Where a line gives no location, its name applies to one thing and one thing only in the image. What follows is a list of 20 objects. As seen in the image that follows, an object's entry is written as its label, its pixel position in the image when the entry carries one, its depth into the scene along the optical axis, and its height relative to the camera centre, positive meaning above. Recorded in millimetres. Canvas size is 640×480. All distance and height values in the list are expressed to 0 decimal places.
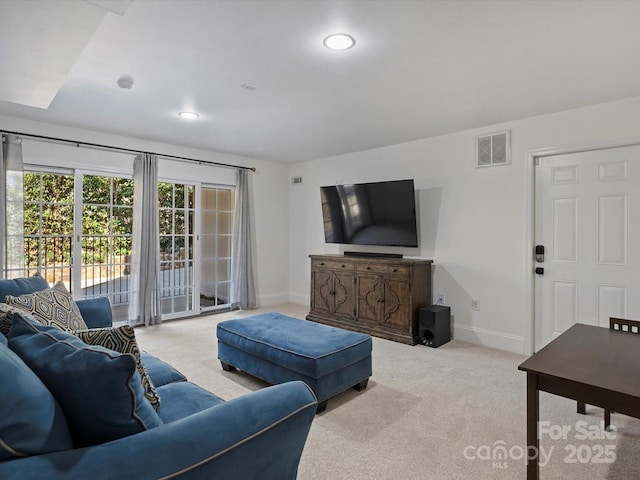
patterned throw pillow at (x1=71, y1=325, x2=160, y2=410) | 1368 -390
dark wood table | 1321 -544
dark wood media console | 4043 -686
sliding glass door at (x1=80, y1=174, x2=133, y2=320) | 4250 -7
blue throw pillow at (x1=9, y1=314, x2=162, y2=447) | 973 -420
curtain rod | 3790 +1076
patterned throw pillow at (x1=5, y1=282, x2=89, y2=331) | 1830 -380
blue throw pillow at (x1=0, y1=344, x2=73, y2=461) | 834 -433
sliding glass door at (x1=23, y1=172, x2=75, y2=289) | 3889 +144
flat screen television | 4363 +312
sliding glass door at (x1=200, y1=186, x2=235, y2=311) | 5391 -130
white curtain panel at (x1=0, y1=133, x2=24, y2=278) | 3572 +296
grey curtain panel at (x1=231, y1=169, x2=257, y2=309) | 5527 -201
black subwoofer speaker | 3887 -962
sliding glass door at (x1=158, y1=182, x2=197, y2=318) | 4926 -147
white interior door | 3178 -8
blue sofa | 839 -546
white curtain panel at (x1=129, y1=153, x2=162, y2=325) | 4488 -57
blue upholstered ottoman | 2449 -843
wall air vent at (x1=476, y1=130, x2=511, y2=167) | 3809 +946
